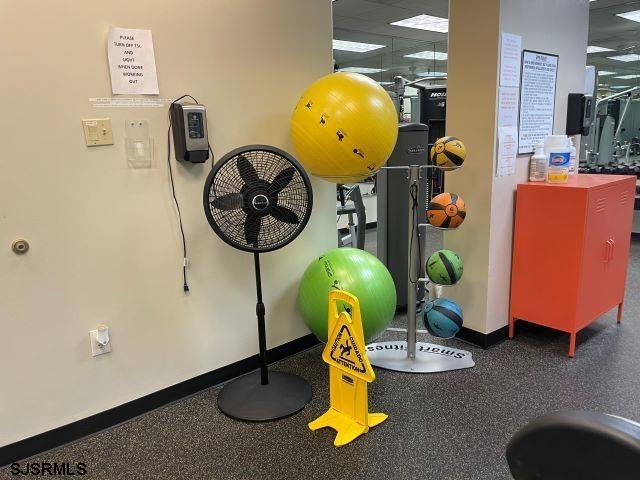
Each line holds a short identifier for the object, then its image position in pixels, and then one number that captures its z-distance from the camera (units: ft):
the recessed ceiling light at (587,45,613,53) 30.75
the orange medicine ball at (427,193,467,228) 7.71
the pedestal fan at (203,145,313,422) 6.71
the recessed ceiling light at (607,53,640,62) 34.22
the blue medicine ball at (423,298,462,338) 8.19
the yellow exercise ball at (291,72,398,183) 6.63
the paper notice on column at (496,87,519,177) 8.65
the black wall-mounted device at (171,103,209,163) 6.95
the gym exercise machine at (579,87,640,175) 21.67
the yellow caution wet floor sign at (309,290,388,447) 6.57
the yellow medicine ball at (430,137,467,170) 7.63
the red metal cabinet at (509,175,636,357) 8.60
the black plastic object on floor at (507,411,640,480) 2.01
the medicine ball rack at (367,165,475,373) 8.48
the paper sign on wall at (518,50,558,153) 9.03
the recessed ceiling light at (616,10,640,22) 22.51
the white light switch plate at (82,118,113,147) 6.36
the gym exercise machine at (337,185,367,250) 13.48
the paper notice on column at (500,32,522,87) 8.38
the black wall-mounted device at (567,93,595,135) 10.18
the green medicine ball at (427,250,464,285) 8.17
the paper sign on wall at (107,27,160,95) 6.44
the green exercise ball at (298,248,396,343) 7.97
